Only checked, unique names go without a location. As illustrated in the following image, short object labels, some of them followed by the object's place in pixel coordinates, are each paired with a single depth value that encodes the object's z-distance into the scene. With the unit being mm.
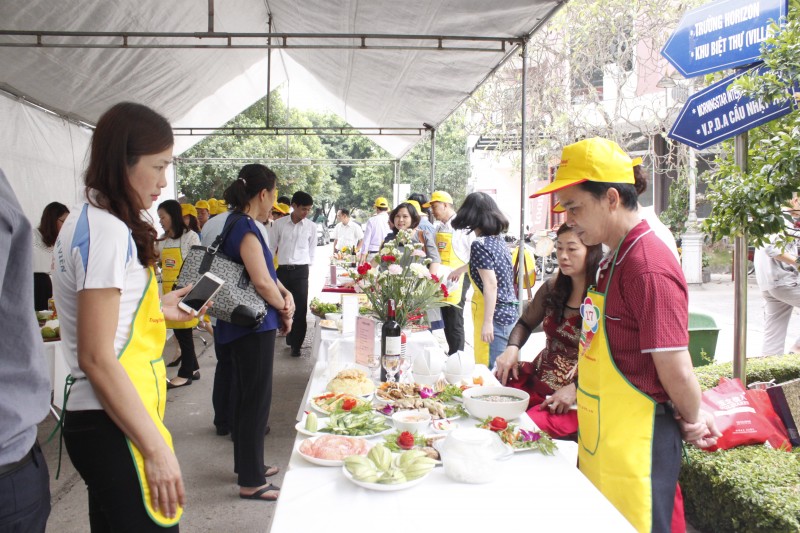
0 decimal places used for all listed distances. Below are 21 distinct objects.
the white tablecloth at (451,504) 1464
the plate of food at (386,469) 1612
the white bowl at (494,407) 2119
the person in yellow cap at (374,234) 8844
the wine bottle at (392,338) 2609
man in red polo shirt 1625
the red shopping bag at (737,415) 2832
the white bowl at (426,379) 2613
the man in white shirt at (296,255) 6688
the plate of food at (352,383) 2418
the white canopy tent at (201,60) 4688
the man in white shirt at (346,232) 12539
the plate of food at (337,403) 2225
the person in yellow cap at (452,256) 5395
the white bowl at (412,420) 2025
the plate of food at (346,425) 2016
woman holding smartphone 1355
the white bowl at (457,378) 2578
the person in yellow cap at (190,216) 6840
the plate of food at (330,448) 1779
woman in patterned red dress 2527
